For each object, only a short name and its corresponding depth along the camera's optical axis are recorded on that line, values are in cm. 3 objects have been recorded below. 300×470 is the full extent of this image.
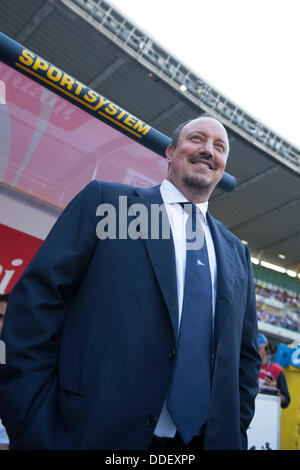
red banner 182
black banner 177
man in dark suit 83
